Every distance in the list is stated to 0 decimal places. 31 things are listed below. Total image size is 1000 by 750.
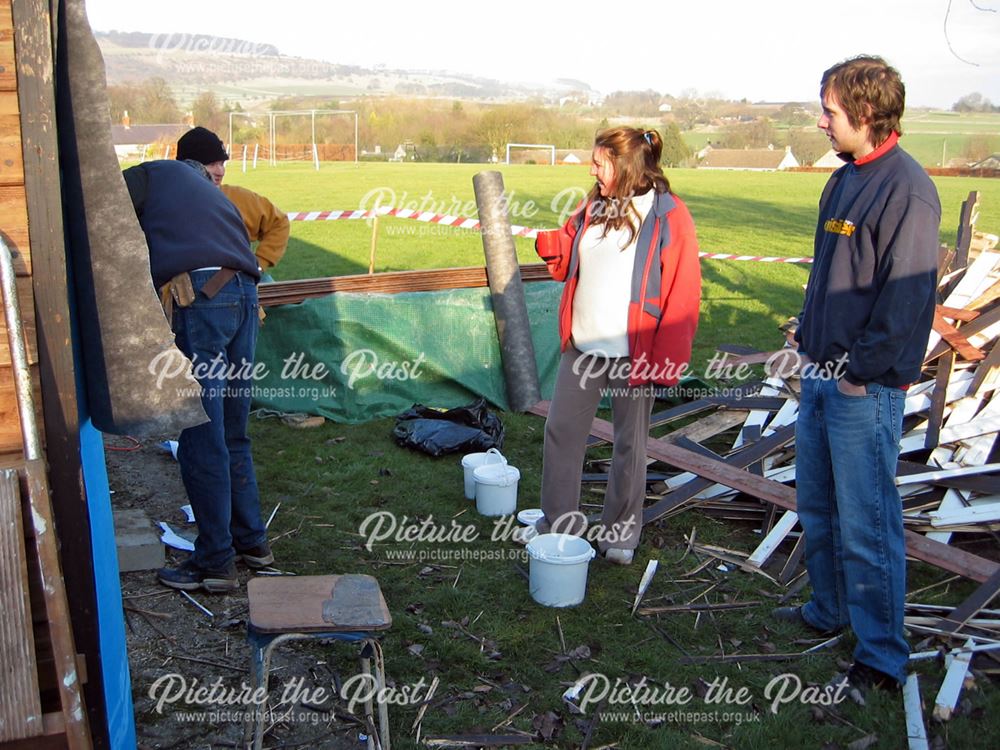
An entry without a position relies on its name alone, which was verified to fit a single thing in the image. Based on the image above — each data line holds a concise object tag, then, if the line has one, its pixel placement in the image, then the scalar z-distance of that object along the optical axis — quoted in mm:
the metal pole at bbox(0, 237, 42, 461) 2152
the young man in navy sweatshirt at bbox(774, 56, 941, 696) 3238
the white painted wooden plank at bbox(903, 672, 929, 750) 3314
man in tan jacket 6371
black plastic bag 6367
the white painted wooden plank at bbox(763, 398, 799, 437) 6172
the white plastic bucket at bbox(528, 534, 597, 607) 4281
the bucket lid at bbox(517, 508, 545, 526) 5191
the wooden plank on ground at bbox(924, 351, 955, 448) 5664
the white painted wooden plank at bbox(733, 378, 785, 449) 6371
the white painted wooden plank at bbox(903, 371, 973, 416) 5960
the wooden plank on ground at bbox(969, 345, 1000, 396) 5863
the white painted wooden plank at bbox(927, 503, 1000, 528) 4785
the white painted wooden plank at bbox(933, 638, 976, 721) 3457
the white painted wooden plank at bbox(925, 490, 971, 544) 5004
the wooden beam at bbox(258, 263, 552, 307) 7051
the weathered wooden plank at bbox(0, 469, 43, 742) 1889
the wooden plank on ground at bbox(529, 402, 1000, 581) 4348
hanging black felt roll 2369
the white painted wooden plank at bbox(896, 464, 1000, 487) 5074
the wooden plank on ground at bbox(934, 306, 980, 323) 6523
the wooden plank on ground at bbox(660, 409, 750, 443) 6516
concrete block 4535
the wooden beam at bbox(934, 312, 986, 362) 6105
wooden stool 2820
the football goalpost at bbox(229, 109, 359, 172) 56903
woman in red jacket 4375
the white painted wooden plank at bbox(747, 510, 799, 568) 4809
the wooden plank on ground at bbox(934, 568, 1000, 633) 4020
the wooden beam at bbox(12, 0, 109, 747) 2186
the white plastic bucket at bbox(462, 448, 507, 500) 5629
